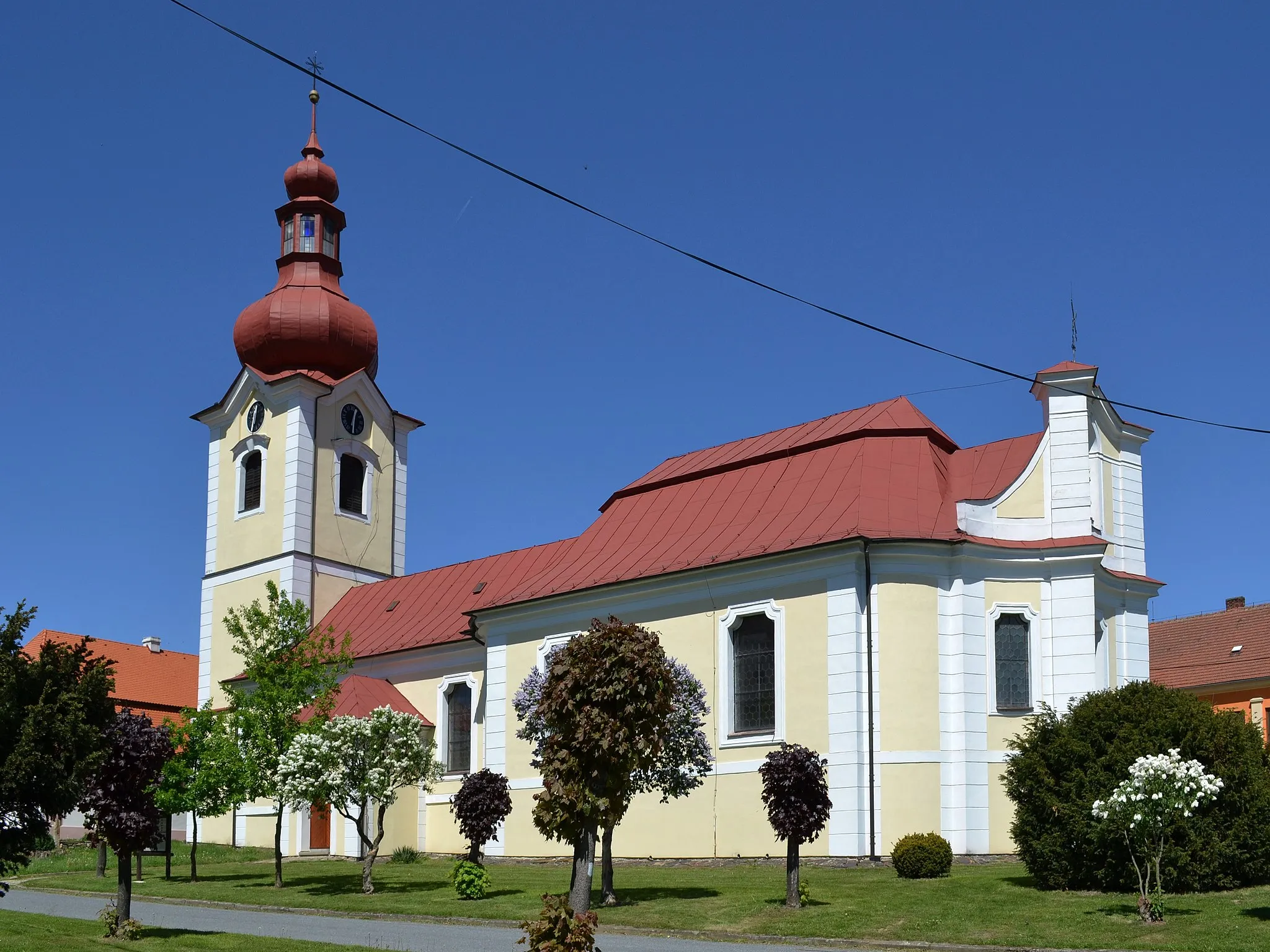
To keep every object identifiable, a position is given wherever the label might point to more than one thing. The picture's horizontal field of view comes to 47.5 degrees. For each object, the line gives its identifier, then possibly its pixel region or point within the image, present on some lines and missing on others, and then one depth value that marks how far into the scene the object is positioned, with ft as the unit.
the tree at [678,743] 84.69
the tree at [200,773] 108.58
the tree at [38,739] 50.21
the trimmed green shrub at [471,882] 87.10
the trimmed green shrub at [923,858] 88.12
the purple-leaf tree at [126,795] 68.74
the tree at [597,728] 49.93
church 101.04
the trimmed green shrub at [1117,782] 73.77
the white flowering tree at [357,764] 96.58
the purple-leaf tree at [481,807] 102.27
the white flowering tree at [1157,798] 67.10
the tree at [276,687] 103.14
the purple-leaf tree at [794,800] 75.97
